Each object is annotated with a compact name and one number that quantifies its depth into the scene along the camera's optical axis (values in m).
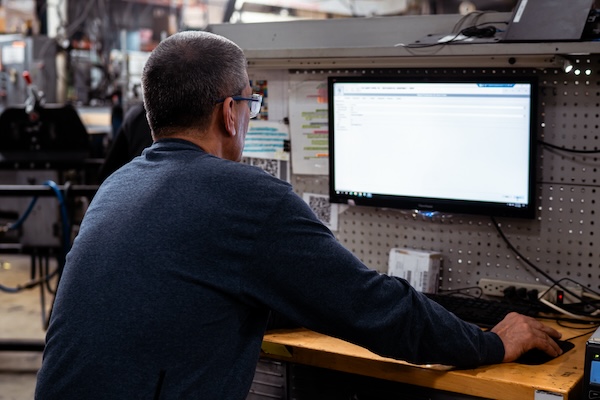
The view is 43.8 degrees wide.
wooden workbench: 1.44
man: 1.25
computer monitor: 1.84
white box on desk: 2.03
